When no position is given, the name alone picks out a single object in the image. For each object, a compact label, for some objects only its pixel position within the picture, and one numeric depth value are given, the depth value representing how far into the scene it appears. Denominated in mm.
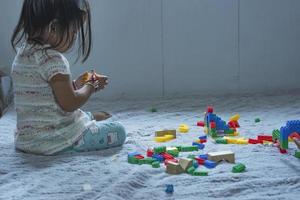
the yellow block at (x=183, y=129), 2602
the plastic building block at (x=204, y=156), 2176
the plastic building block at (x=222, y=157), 2155
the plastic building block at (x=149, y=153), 2247
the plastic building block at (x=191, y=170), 2061
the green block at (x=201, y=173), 2040
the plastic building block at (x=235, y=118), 2665
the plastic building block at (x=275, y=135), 2298
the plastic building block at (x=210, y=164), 2113
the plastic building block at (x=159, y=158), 2193
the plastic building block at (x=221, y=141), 2393
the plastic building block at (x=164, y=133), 2516
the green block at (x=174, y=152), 2246
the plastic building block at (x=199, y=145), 2332
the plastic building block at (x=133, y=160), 2181
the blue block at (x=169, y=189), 1923
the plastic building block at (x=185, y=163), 2076
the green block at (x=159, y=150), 2251
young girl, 2235
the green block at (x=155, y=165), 2119
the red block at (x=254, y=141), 2381
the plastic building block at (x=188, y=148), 2305
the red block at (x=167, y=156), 2182
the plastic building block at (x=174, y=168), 2062
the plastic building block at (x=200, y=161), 2150
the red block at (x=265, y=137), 2387
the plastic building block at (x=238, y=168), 2056
